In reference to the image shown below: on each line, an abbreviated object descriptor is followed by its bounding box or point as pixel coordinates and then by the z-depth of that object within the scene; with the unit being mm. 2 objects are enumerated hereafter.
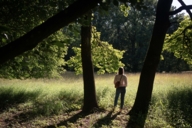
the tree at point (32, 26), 2798
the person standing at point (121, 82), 8391
